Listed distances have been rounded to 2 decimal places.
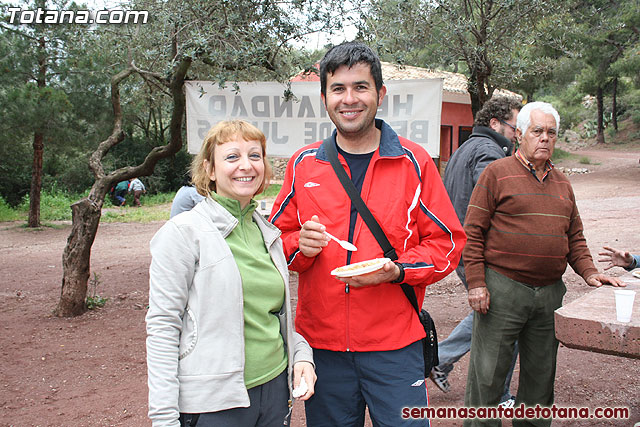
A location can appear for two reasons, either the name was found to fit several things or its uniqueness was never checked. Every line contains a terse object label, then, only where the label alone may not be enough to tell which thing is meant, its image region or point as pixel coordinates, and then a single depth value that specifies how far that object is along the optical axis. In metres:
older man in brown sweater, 3.00
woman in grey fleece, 1.77
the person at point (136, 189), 20.10
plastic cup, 2.14
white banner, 6.01
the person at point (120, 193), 19.97
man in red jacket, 2.20
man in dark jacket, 3.77
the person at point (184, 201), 4.19
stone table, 2.10
